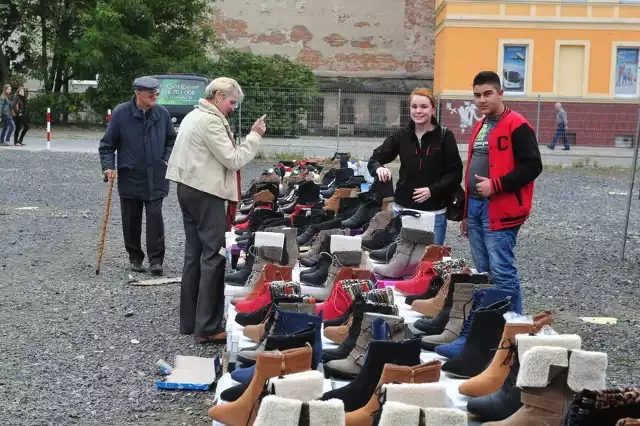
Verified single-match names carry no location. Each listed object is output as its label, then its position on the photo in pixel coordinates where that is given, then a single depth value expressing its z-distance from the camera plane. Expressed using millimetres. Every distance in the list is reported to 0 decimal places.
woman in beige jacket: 6223
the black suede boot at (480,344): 3957
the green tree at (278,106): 25969
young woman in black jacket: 6523
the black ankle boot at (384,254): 6074
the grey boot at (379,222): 6684
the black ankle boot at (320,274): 5613
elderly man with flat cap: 8812
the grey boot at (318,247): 5938
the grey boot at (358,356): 3988
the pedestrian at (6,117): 25688
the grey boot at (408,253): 5801
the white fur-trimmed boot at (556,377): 3250
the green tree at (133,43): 33531
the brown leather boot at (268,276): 5457
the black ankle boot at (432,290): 5000
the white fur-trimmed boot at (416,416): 3078
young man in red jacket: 5641
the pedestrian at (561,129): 28391
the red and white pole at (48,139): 25838
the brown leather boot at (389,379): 3414
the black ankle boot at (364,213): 7379
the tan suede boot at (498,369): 3676
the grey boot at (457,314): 4348
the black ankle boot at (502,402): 3520
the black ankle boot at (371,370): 3572
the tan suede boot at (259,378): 3570
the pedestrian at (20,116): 26172
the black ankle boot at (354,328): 4148
